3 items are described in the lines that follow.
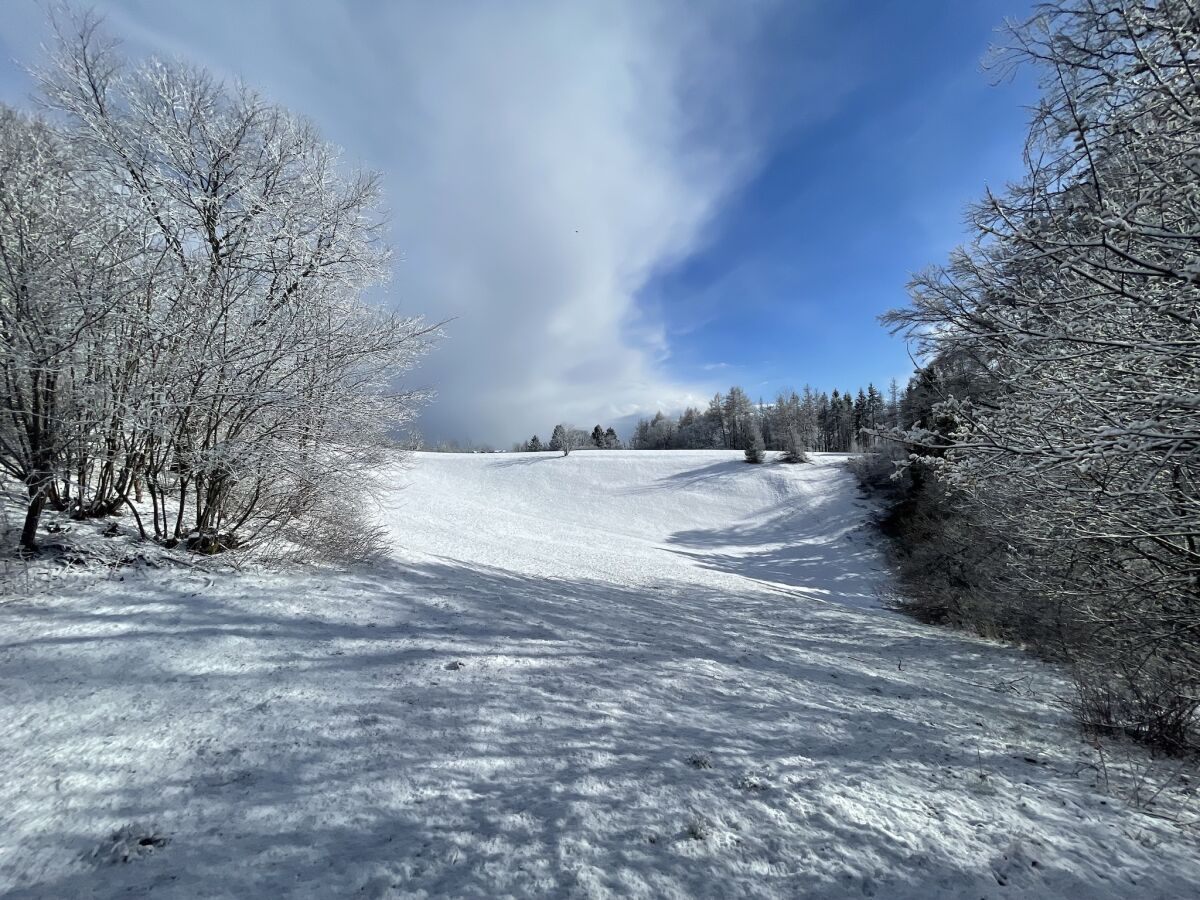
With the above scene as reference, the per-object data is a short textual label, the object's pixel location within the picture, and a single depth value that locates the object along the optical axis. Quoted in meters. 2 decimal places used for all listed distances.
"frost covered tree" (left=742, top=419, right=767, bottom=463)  38.34
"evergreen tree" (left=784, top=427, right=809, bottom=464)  38.34
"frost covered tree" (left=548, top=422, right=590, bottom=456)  49.29
